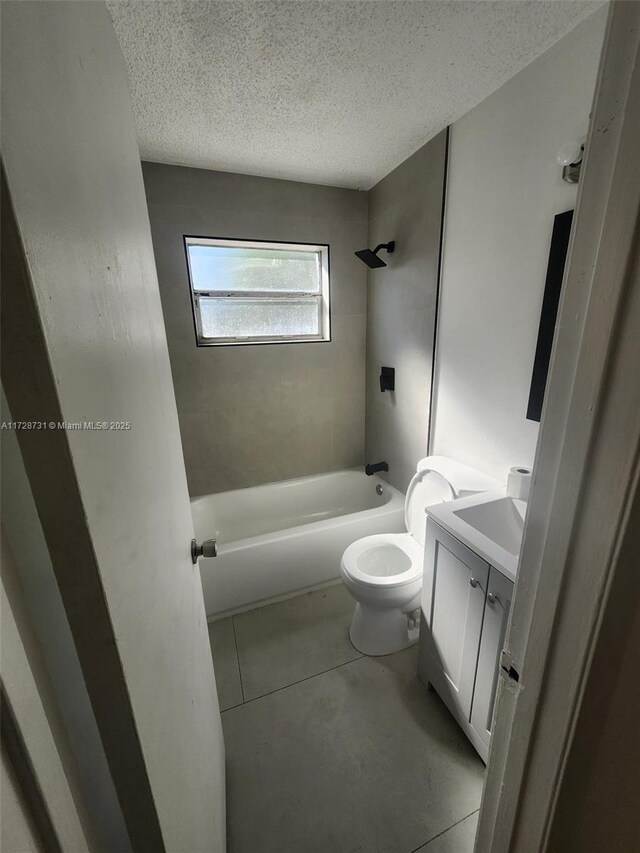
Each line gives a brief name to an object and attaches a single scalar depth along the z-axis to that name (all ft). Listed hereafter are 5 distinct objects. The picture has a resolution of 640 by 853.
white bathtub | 6.06
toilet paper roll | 4.43
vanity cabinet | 3.51
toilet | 4.96
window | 7.26
